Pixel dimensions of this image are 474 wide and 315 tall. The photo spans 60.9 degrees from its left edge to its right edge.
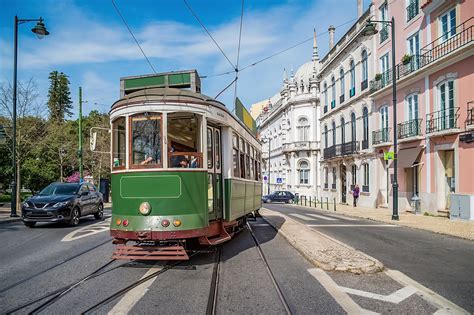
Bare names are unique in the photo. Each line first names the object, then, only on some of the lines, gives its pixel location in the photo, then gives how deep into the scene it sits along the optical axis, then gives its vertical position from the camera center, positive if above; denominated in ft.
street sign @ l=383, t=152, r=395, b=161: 64.63 +2.84
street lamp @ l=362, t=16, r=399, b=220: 59.88 +12.61
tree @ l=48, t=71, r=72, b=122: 226.99 +47.62
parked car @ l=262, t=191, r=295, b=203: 141.17 -8.17
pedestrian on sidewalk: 100.09 -4.97
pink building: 60.34 +12.70
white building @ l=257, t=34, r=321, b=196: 170.30 +18.10
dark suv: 45.62 -3.39
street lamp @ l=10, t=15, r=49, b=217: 58.39 +17.61
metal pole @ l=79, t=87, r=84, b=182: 86.92 +11.67
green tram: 23.32 +0.09
